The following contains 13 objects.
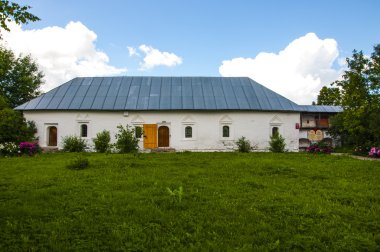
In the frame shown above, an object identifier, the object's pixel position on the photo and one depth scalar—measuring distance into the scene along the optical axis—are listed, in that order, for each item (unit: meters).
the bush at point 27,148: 15.63
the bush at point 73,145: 17.44
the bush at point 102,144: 17.50
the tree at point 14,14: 4.35
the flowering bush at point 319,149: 17.70
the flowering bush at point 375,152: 16.72
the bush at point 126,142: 16.45
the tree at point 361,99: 18.47
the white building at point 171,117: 20.75
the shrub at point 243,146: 17.91
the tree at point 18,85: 27.14
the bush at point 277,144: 18.27
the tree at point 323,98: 36.56
